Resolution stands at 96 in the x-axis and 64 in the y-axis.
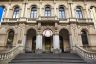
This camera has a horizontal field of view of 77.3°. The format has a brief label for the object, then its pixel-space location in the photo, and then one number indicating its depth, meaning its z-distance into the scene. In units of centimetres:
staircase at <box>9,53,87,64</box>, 591
